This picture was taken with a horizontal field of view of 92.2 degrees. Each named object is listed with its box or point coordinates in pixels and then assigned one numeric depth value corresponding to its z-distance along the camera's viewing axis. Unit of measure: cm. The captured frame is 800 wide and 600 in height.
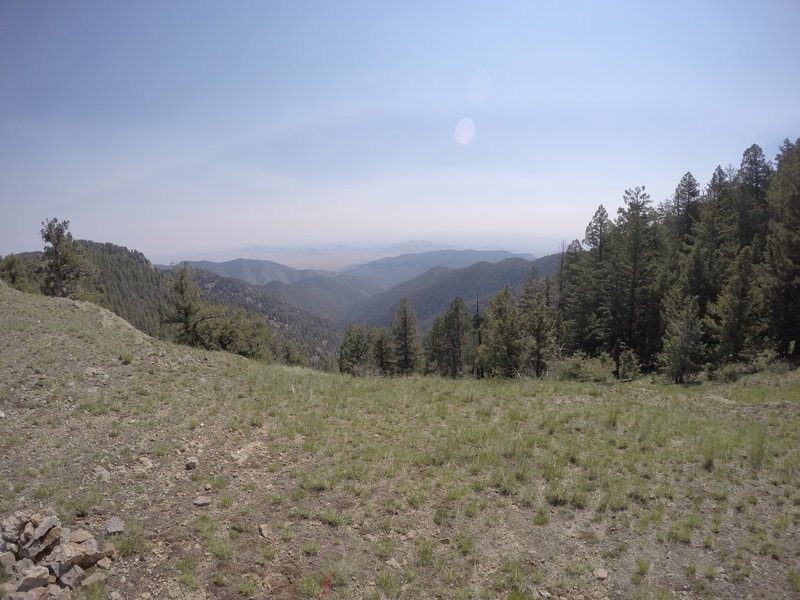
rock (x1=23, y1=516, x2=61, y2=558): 560
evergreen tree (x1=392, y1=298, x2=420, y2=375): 4772
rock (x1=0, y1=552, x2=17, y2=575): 534
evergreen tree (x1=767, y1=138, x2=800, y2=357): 2163
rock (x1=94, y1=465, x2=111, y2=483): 763
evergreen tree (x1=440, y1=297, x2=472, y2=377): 4959
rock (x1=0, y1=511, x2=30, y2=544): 578
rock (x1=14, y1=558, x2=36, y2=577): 534
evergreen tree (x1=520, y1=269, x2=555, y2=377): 3125
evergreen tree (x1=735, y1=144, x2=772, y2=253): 3831
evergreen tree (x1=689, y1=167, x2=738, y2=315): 3184
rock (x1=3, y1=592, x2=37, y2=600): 480
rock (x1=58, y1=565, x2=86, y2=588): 525
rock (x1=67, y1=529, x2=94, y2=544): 596
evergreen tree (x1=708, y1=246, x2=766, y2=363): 2223
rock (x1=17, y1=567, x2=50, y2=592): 505
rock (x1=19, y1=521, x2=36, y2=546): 572
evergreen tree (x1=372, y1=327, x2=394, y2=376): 4978
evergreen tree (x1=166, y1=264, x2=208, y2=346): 3300
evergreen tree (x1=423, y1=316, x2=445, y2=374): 5291
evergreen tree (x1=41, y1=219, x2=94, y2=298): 3388
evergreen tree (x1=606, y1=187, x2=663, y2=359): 3111
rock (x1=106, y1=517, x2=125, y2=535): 638
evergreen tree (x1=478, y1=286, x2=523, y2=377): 3203
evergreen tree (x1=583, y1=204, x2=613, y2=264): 3850
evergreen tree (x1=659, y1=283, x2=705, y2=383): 2216
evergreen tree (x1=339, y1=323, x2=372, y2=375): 5088
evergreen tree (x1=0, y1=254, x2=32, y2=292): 4061
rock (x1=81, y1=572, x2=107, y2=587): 534
